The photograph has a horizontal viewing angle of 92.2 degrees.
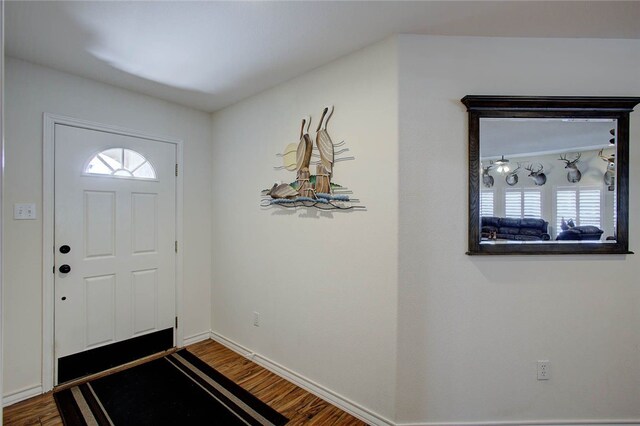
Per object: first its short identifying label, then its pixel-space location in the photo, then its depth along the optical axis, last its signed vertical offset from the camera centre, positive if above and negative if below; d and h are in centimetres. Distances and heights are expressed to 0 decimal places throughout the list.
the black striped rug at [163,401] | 199 -132
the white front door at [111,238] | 237 -21
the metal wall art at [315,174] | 216 +28
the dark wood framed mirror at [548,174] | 181 +23
